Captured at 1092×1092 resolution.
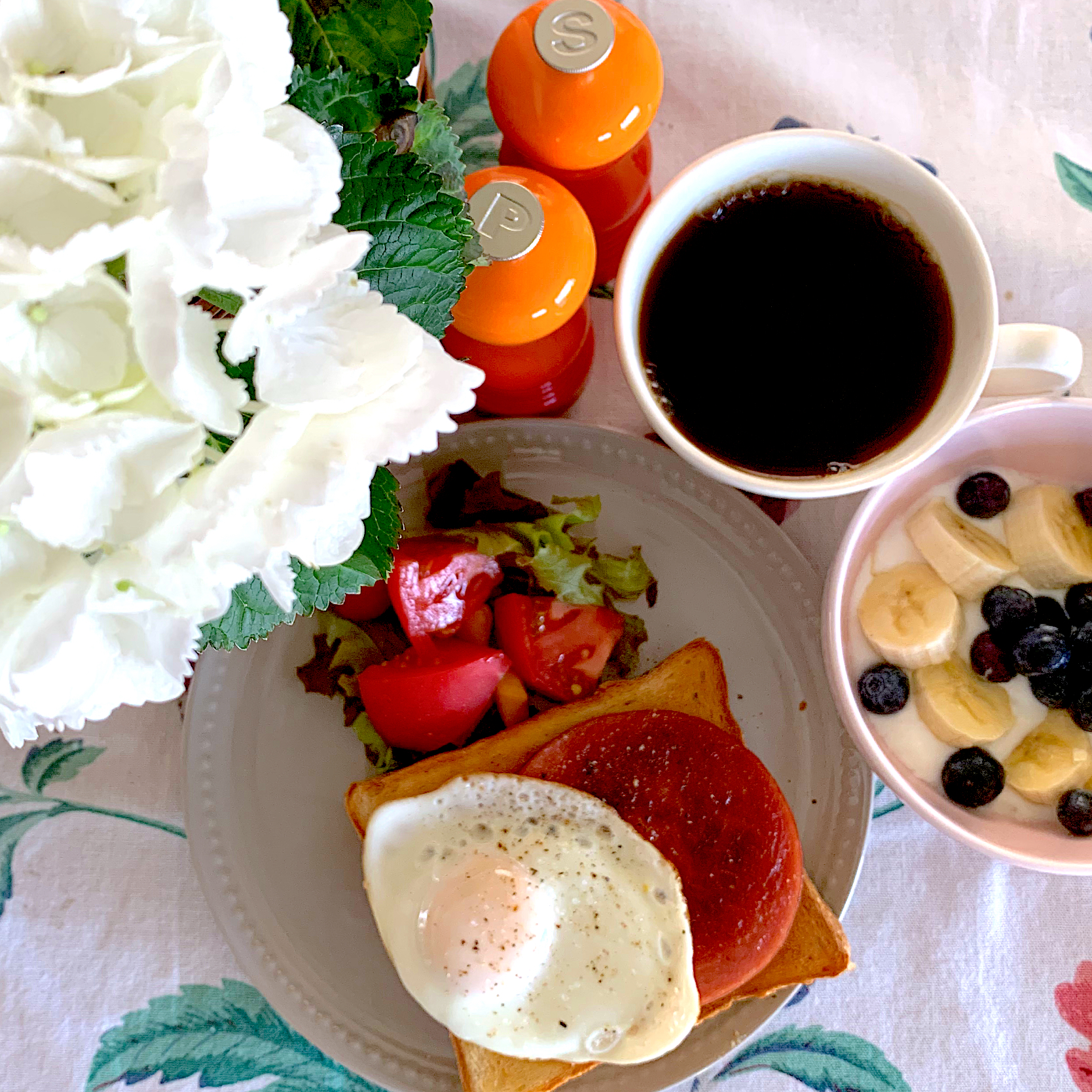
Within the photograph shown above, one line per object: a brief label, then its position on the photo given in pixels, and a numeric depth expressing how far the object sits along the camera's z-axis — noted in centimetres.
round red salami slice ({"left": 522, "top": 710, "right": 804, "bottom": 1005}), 58
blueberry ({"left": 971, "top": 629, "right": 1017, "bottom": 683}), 59
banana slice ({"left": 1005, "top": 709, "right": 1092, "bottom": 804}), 58
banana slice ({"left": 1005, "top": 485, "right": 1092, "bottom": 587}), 59
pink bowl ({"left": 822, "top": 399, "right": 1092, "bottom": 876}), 57
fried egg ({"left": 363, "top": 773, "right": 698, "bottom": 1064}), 58
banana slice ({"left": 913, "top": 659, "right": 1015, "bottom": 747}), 58
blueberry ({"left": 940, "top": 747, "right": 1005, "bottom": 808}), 58
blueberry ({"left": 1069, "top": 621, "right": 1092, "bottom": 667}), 58
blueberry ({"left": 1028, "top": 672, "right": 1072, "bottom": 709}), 58
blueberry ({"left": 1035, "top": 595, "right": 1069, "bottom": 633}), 59
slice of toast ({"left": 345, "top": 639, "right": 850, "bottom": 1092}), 59
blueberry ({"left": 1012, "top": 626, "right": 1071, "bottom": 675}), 58
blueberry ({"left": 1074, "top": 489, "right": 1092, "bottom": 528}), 59
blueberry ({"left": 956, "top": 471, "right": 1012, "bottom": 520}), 60
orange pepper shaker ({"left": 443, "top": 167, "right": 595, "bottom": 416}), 55
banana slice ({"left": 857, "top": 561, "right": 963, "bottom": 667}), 58
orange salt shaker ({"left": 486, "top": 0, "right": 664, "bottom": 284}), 56
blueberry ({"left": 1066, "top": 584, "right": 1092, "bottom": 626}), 59
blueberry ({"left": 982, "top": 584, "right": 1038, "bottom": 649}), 59
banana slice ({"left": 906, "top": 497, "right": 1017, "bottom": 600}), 59
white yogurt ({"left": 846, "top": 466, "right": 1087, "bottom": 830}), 59
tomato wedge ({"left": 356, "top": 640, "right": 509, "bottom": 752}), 59
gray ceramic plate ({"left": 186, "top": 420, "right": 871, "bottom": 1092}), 60
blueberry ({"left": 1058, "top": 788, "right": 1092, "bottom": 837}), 58
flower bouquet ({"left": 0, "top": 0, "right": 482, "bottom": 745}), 38
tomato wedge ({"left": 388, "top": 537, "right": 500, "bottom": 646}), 60
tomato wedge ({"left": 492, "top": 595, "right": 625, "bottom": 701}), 61
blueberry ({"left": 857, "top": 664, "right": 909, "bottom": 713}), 58
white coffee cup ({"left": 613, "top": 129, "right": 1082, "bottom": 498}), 55
